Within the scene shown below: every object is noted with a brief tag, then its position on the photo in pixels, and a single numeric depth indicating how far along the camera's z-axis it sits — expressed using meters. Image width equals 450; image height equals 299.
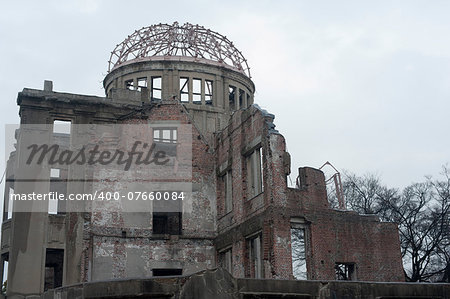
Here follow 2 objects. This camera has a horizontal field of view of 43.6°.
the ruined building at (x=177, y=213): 18.50
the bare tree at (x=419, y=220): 31.56
